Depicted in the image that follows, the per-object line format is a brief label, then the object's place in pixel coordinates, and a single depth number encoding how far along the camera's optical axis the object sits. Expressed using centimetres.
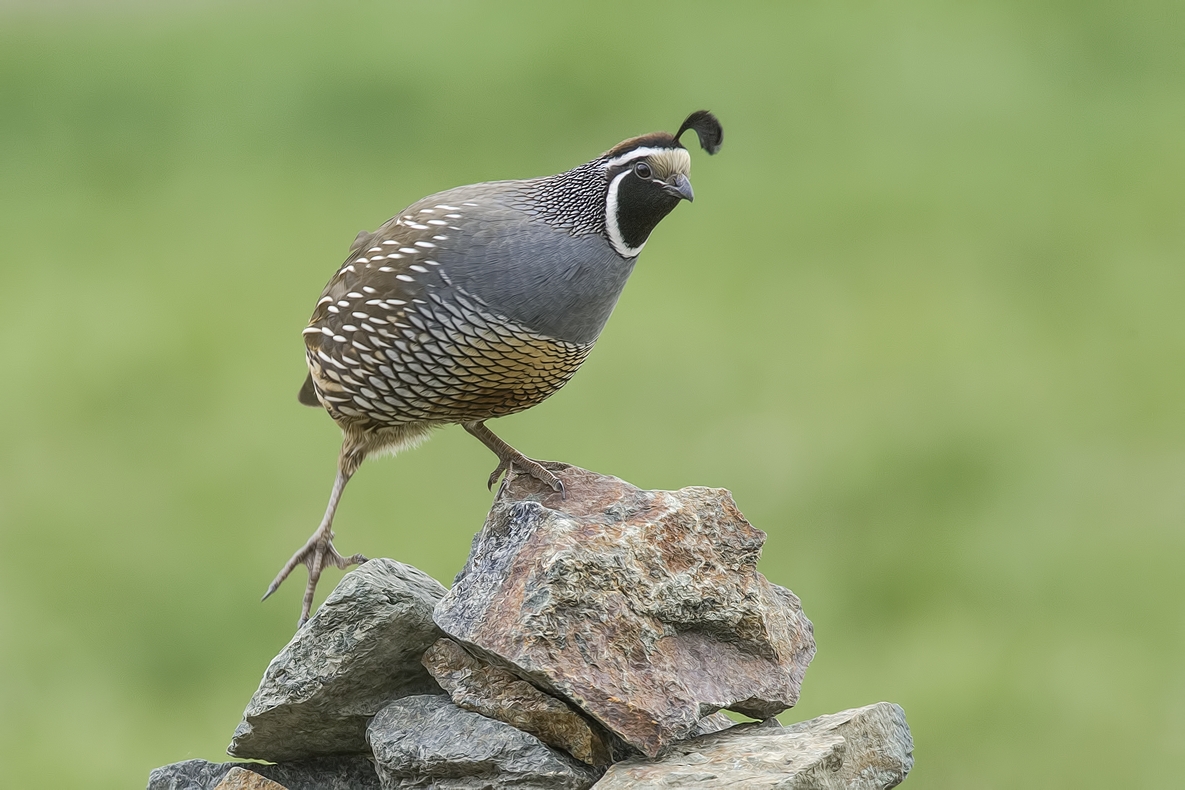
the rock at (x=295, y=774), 1127
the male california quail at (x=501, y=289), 1105
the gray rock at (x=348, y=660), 1060
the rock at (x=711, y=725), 1058
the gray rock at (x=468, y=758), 1007
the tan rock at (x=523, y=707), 1021
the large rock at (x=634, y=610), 994
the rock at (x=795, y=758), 964
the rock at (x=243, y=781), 1082
